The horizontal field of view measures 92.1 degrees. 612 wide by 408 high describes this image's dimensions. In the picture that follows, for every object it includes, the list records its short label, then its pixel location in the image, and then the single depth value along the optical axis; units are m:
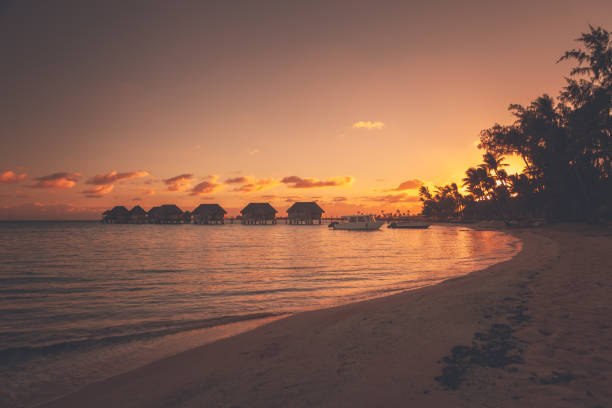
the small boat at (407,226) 57.03
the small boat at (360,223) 51.22
